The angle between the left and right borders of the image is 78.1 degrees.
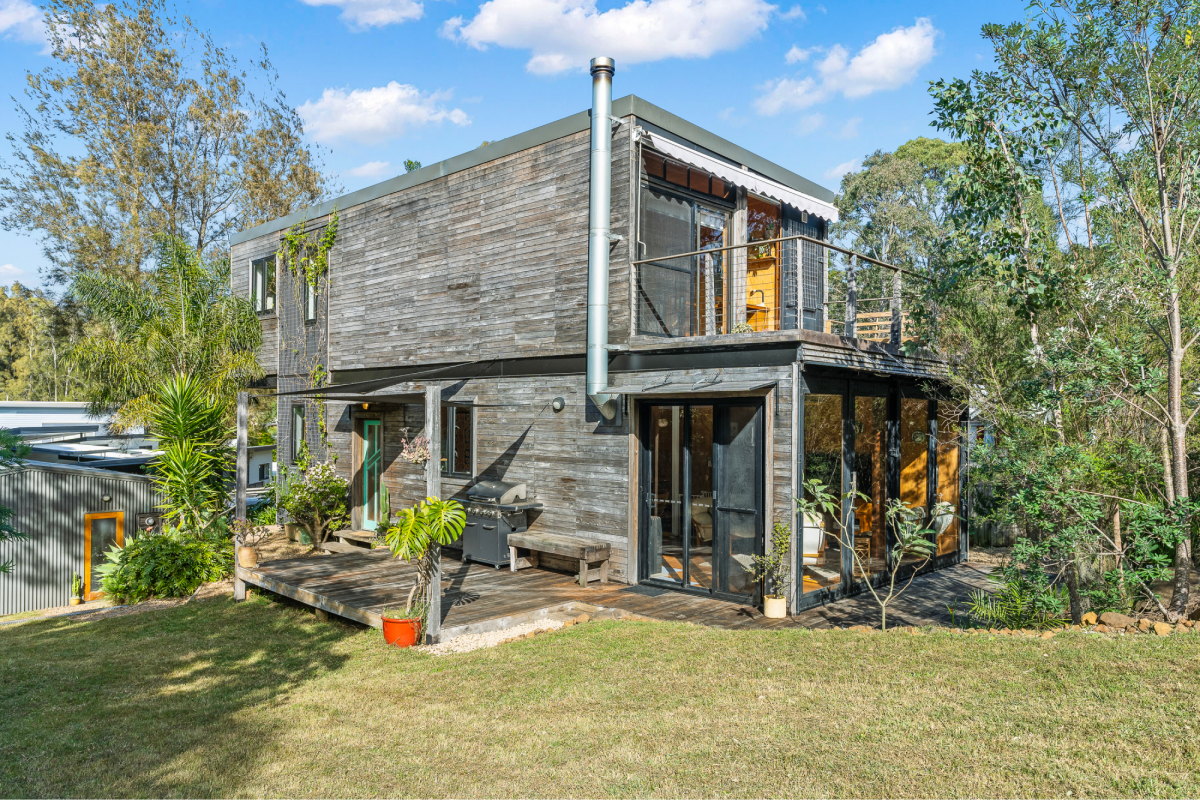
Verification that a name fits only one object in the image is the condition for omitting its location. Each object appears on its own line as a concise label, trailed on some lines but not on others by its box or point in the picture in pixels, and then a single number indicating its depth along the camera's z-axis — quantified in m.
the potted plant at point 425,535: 6.70
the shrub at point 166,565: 10.23
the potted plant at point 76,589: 12.20
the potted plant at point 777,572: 7.49
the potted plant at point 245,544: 9.35
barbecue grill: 9.91
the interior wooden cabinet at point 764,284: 11.75
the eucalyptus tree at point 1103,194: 6.28
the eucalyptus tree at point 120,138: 25.91
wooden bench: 8.92
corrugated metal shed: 11.69
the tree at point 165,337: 13.56
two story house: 8.11
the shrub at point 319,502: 12.69
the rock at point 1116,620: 6.39
